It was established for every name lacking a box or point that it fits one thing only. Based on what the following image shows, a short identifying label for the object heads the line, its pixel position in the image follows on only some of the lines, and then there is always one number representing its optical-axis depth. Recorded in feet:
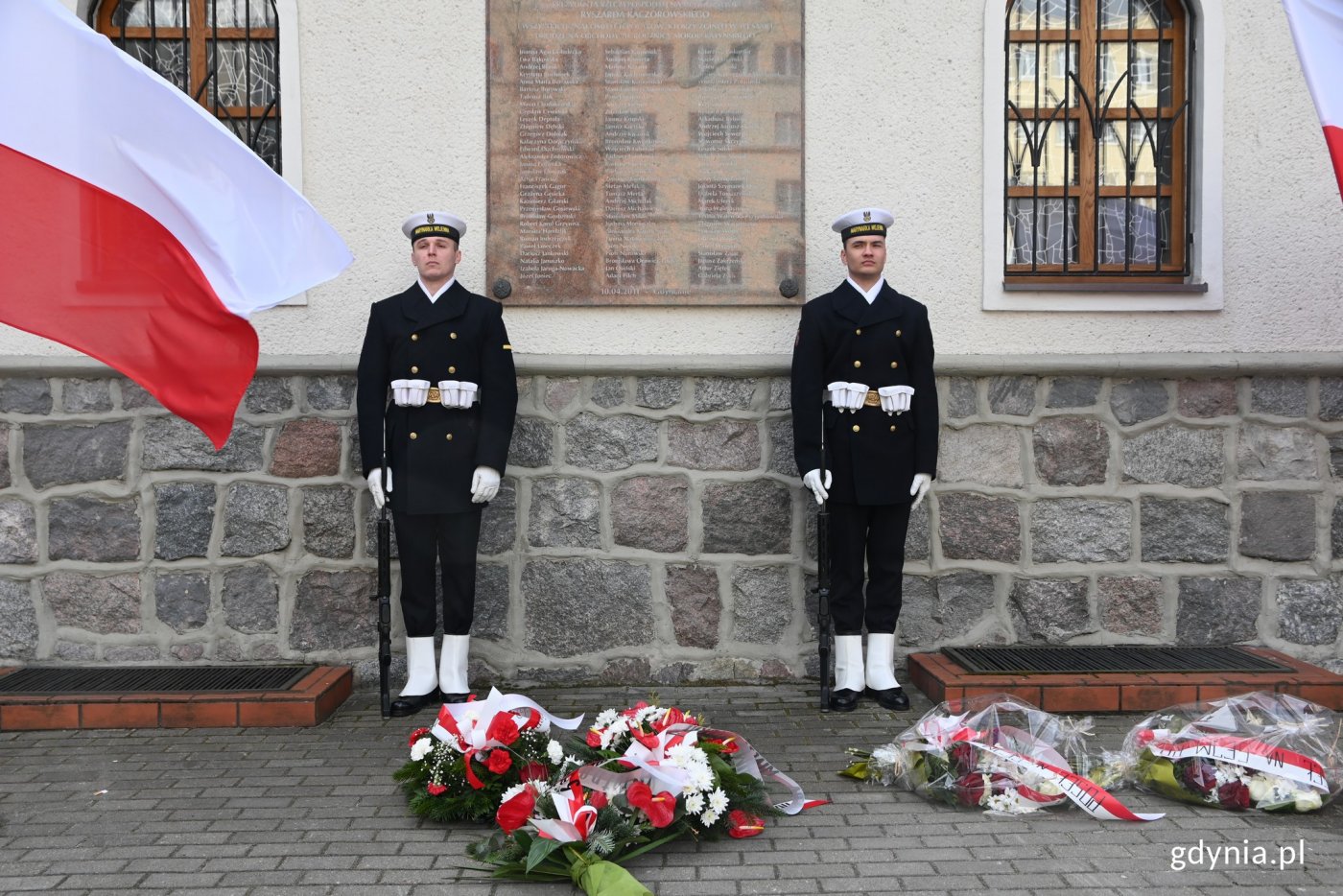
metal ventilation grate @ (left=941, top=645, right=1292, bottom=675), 15.33
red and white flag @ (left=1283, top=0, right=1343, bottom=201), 10.69
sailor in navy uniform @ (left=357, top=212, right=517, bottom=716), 15.05
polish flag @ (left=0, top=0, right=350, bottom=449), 9.59
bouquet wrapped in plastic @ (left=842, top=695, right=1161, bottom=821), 11.28
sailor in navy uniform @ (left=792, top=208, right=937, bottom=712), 15.19
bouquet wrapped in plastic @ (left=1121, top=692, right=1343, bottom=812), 11.18
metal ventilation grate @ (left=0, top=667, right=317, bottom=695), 15.23
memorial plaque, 16.60
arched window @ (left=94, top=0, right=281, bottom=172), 17.10
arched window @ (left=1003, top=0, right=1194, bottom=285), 17.21
